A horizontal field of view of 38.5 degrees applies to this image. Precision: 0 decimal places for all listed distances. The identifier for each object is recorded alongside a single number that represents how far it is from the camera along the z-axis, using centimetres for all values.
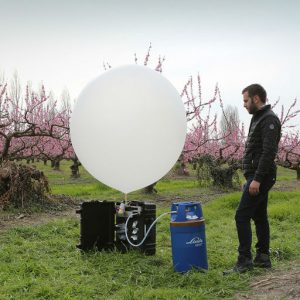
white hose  479
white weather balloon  431
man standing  406
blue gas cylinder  419
